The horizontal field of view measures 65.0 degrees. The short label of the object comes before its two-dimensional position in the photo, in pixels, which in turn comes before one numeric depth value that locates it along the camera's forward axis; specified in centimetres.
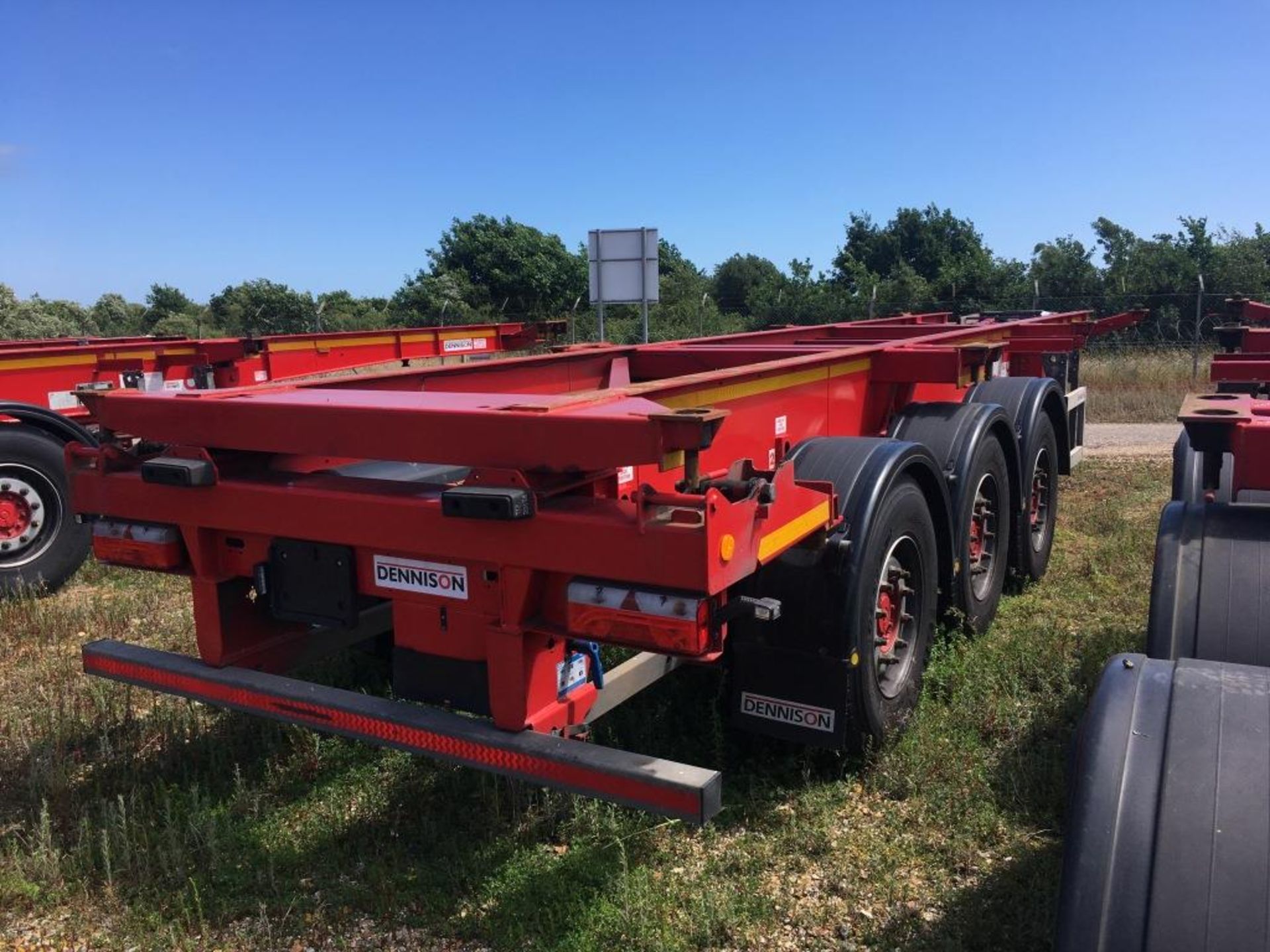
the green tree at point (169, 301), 4319
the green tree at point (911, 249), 2856
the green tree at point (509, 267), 3747
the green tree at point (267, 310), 3170
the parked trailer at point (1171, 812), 153
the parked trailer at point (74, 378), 637
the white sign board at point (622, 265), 1326
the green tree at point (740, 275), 4550
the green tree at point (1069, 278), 2002
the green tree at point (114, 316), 3822
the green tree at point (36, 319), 2925
